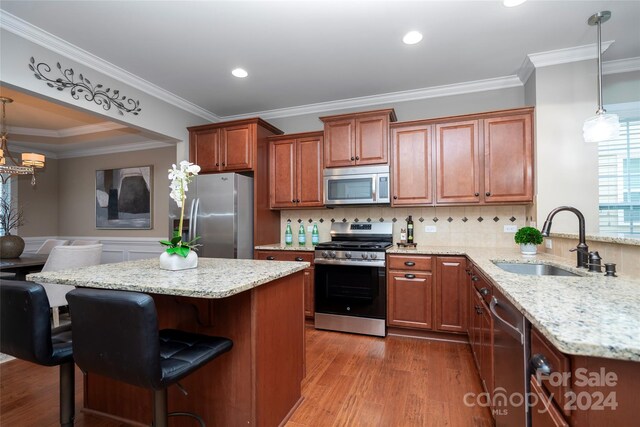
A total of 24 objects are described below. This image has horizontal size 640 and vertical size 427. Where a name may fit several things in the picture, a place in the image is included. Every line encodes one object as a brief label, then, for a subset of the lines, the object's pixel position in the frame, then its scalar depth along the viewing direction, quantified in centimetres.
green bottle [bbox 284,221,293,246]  396
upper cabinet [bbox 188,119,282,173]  354
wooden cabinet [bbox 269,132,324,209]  359
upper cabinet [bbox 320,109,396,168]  324
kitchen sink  202
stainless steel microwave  323
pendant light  187
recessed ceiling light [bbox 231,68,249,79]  294
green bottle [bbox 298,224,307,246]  379
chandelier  349
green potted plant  241
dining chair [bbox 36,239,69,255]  420
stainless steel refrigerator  330
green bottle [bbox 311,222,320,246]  378
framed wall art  499
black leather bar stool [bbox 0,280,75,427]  121
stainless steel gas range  297
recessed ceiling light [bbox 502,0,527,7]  202
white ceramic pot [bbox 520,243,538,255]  245
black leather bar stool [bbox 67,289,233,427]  104
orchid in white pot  165
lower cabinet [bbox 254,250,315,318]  328
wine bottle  338
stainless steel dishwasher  108
